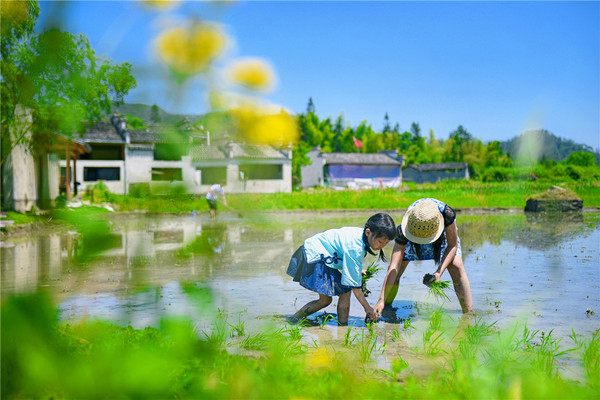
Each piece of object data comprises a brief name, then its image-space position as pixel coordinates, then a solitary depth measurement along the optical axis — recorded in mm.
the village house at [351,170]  63094
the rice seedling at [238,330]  4268
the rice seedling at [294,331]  4094
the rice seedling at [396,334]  4354
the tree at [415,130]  111688
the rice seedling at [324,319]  4731
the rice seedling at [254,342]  3761
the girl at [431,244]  4836
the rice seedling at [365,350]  3555
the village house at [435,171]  74188
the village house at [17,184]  16516
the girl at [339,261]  4477
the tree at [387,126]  115519
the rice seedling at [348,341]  3978
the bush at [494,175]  34850
